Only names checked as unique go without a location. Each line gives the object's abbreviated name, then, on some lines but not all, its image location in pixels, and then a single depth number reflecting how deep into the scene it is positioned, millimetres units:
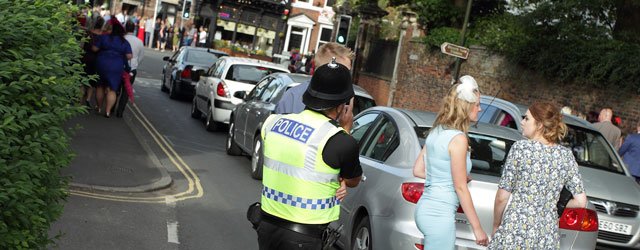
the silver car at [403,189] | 6891
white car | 18438
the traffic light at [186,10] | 47906
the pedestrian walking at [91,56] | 17109
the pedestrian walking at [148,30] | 55112
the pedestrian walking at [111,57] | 16922
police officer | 4672
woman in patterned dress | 5770
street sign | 22788
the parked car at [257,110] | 13562
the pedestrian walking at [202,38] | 50194
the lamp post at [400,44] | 31469
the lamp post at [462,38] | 25091
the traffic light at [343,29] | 26953
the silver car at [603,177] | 11172
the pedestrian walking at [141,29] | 52875
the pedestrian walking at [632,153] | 14297
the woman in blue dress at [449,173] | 5789
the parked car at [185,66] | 24672
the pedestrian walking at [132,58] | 17688
